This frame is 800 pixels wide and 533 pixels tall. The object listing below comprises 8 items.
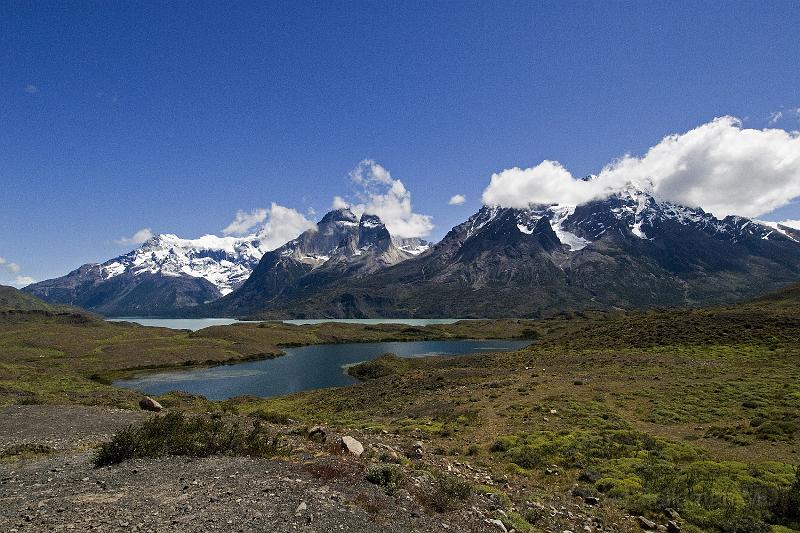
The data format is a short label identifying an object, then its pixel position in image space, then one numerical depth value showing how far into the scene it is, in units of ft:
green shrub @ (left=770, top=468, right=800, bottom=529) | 56.18
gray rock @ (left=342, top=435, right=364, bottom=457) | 72.84
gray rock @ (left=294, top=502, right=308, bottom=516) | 46.14
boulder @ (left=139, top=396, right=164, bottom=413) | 133.80
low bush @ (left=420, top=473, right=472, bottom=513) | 52.70
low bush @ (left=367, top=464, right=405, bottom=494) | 56.91
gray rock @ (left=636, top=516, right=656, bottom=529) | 54.70
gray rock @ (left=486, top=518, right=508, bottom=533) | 48.88
